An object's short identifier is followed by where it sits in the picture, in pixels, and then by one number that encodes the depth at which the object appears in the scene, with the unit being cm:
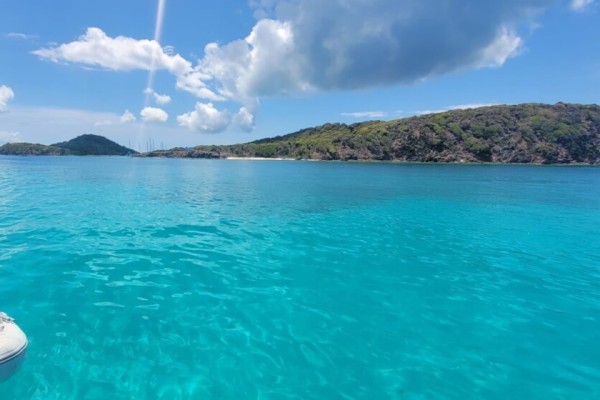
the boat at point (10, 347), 708
